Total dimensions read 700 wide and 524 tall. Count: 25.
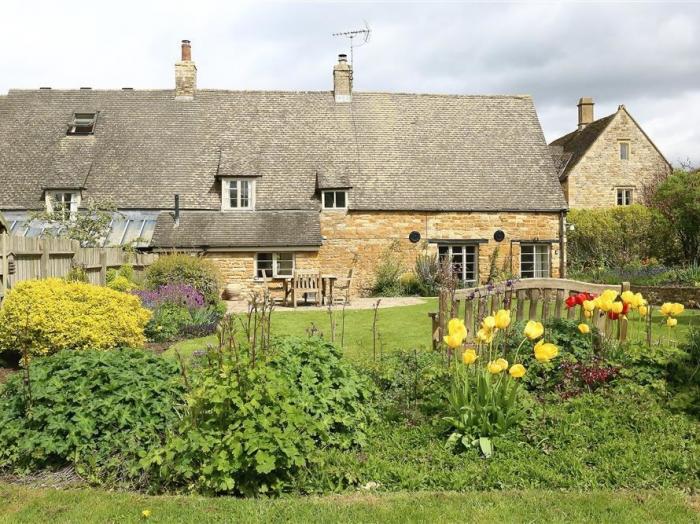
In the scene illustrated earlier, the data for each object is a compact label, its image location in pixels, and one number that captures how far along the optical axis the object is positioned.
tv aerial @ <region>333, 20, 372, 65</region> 28.09
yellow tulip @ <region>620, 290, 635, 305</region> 6.83
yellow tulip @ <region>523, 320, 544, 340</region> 5.56
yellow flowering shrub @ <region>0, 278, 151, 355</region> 10.52
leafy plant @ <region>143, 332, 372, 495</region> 4.84
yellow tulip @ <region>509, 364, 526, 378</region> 5.27
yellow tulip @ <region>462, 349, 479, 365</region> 5.39
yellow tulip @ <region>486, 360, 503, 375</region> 5.27
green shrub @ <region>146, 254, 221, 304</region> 17.80
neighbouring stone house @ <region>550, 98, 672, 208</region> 34.12
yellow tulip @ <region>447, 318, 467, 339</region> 5.57
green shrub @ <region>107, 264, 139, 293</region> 16.16
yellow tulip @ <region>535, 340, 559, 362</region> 5.43
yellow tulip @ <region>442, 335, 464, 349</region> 5.50
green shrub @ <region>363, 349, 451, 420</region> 6.34
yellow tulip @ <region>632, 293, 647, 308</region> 6.85
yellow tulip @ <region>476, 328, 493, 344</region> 5.62
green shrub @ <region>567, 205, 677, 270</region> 27.44
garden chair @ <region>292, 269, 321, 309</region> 19.39
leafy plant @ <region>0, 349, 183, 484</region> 5.32
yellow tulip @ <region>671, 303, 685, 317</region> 7.02
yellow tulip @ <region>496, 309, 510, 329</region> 5.50
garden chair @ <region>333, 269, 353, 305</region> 20.29
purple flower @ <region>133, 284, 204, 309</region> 14.92
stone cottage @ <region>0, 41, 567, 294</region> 24.06
